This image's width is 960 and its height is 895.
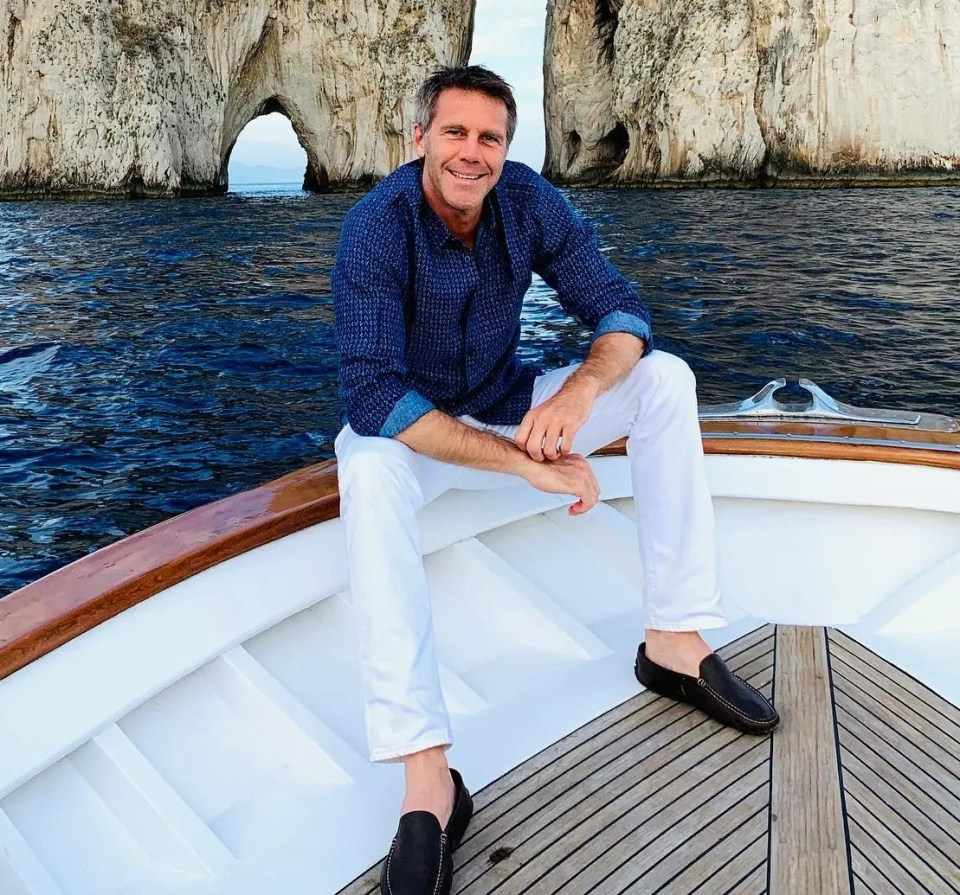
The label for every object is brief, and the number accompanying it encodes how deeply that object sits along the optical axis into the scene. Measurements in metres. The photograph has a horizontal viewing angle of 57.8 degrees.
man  1.04
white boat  0.99
